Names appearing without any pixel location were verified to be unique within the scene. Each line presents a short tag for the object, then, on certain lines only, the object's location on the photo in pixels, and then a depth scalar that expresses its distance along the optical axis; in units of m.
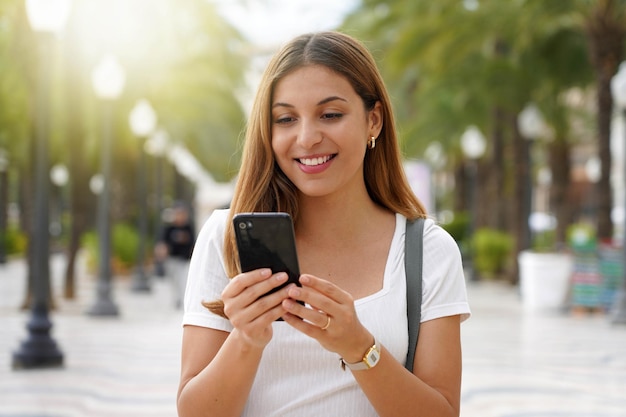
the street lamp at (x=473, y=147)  23.58
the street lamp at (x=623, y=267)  13.33
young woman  2.14
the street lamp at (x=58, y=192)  35.79
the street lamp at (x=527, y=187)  20.53
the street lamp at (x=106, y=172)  15.73
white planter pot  16.06
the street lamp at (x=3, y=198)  32.09
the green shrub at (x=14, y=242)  36.91
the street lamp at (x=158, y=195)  27.12
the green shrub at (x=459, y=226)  30.48
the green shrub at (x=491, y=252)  24.56
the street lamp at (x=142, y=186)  20.86
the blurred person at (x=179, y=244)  16.50
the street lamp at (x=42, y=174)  9.64
